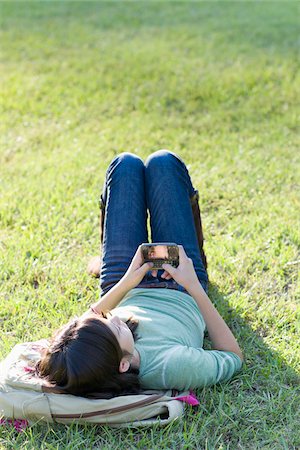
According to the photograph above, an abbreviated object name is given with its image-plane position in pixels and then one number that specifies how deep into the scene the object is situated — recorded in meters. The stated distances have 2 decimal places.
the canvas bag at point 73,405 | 2.64
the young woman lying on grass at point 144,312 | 2.60
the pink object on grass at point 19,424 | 2.76
